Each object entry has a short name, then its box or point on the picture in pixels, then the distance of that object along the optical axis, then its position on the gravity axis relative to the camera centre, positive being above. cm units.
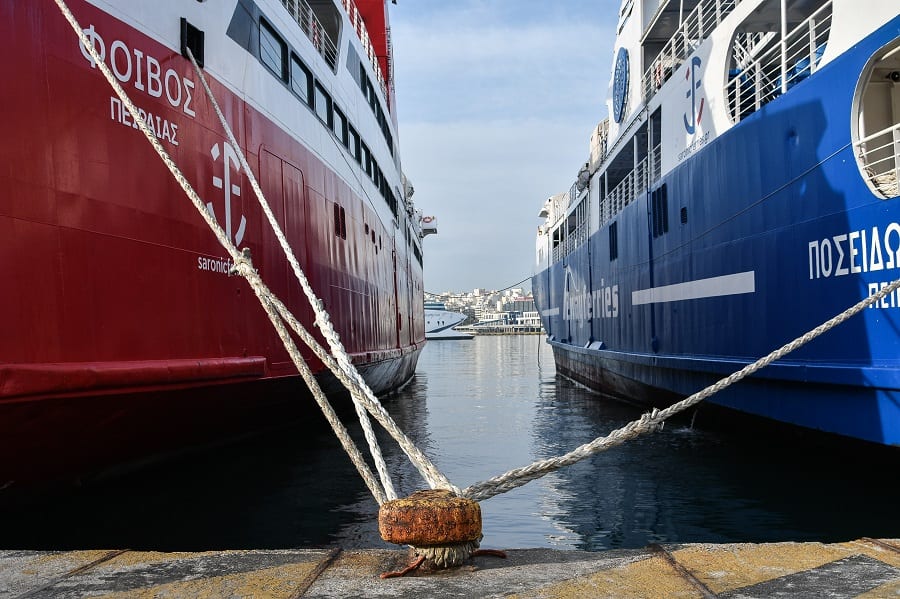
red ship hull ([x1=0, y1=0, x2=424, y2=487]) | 487 +56
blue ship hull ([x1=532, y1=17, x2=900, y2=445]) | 595 +47
